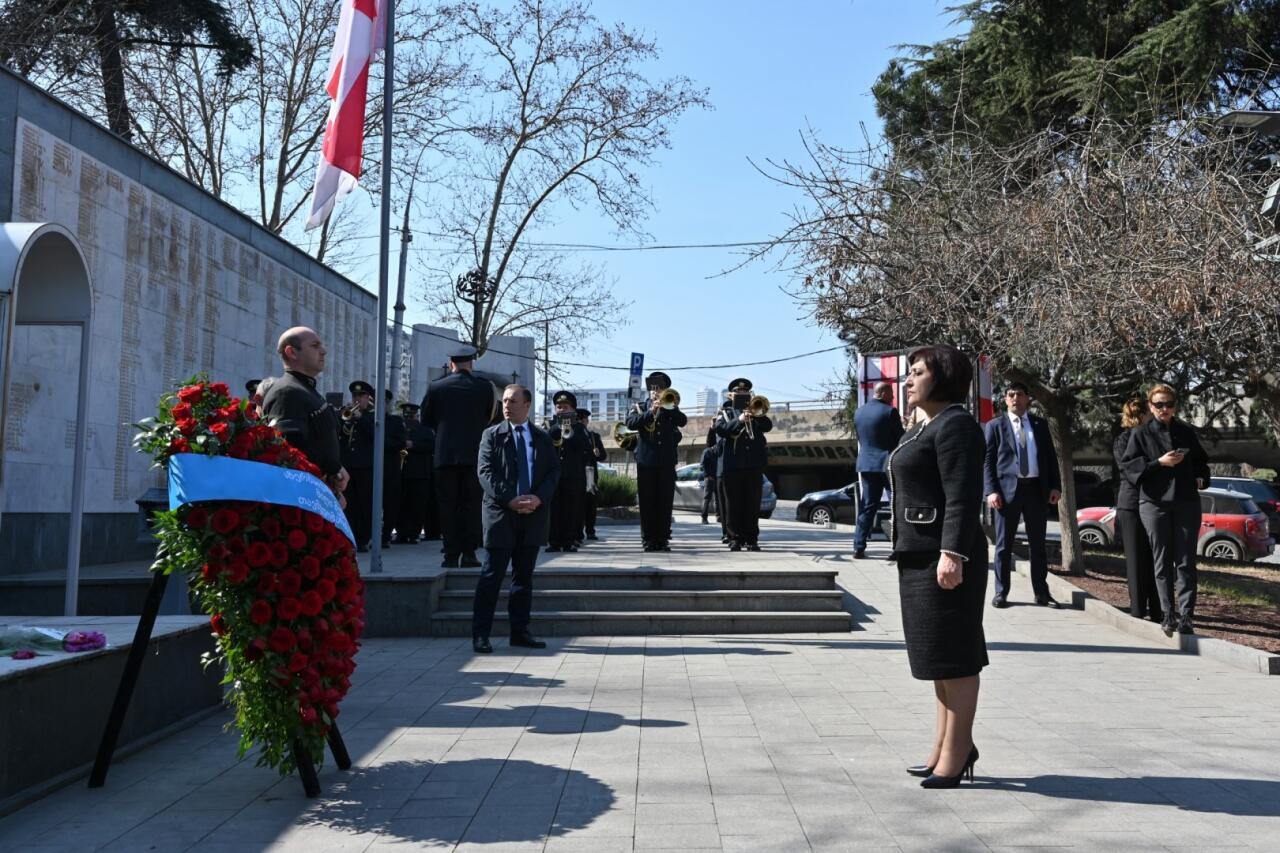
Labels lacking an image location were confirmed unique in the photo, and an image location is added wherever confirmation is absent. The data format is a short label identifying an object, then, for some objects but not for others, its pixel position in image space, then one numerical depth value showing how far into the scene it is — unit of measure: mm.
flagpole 9992
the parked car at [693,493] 32250
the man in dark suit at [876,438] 12953
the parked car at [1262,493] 25806
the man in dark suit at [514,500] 8516
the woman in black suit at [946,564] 4754
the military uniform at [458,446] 10625
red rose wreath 4688
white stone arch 7547
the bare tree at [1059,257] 9305
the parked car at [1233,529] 20812
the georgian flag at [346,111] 10078
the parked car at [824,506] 29312
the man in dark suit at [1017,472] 10680
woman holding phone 9000
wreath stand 4906
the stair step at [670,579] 10469
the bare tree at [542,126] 26516
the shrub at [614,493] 25875
